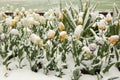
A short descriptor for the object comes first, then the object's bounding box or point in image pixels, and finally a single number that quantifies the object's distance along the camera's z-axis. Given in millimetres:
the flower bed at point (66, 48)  1802
